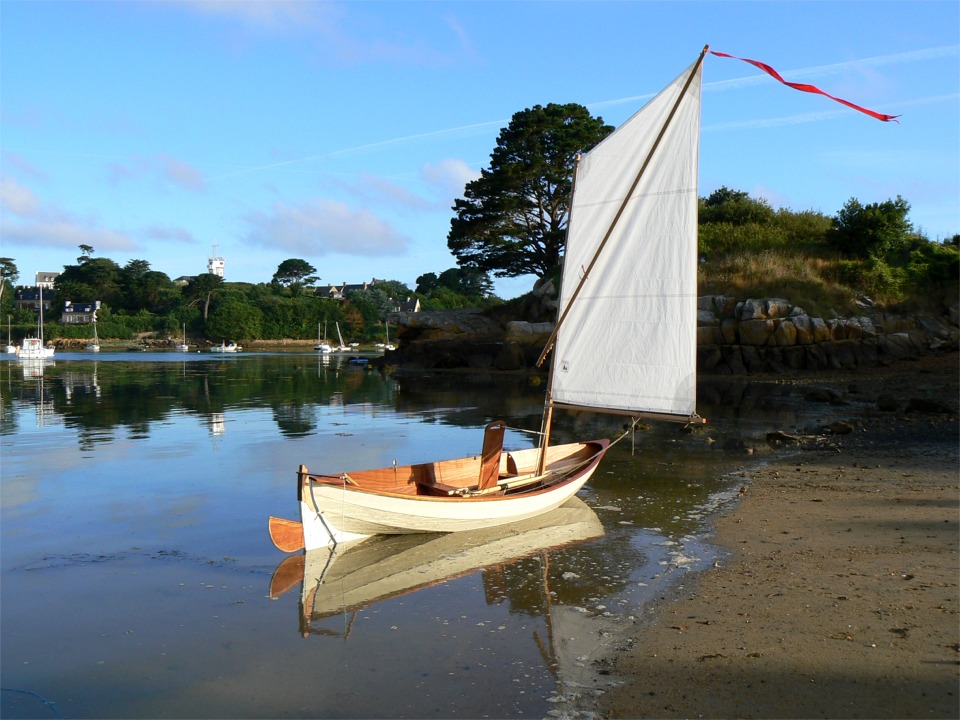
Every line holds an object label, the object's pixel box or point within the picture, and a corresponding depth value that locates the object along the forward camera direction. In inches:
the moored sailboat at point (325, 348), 4762.3
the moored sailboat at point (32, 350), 4141.2
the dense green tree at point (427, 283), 6325.8
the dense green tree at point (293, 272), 7504.9
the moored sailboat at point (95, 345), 5541.3
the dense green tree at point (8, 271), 7047.2
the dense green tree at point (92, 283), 6491.1
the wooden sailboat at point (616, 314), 553.9
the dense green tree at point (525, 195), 2306.8
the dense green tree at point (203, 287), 6628.9
